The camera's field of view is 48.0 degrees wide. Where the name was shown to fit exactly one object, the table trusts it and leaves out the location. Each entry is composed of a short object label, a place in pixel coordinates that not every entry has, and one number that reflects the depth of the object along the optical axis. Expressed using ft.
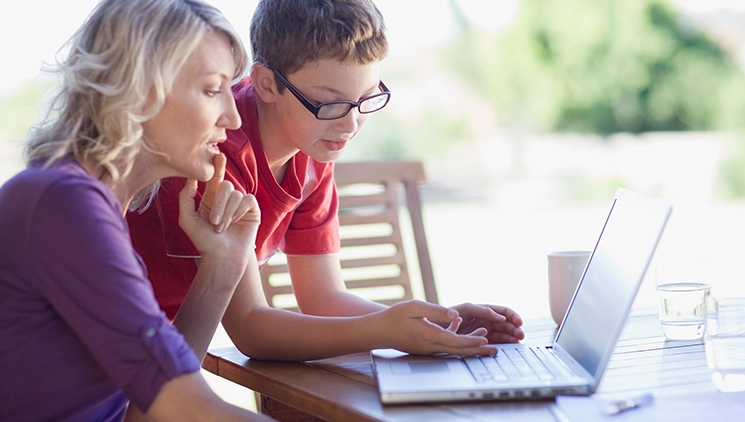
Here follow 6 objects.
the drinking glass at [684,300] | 4.76
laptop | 3.52
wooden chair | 7.48
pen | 3.34
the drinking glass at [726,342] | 3.87
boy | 4.33
